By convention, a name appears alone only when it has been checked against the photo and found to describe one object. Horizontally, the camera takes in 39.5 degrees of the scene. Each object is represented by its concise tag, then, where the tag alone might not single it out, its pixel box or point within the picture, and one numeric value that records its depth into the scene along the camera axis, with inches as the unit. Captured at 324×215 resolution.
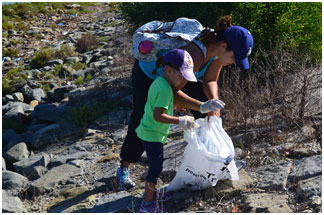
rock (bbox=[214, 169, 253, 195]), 144.6
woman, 137.2
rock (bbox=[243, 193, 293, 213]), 131.8
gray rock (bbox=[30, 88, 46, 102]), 370.0
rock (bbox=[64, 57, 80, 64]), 451.5
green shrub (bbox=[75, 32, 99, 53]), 515.5
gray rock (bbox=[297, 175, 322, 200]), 137.1
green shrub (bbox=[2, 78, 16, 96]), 397.4
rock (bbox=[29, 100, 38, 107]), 356.9
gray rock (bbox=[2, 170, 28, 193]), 192.9
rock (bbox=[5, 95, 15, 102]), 372.2
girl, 126.0
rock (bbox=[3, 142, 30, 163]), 244.2
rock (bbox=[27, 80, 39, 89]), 399.5
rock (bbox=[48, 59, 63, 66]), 456.4
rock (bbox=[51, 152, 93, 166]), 216.8
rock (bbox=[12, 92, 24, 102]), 371.9
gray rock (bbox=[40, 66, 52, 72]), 442.0
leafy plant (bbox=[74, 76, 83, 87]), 377.7
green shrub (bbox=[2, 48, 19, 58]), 540.7
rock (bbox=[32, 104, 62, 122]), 301.0
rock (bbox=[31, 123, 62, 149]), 262.5
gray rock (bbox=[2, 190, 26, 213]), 162.1
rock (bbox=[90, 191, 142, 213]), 144.9
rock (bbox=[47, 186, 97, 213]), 158.4
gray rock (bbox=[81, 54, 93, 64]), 453.1
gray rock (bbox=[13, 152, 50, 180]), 207.5
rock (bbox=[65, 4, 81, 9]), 832.2
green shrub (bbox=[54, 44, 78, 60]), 483.5
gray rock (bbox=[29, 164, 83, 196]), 183.7
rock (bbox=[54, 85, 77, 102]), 354.3
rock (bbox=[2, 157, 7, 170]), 231.9
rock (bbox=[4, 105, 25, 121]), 323.3
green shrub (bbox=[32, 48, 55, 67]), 467.8
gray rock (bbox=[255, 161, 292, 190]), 146.2
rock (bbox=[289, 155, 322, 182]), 149.5
